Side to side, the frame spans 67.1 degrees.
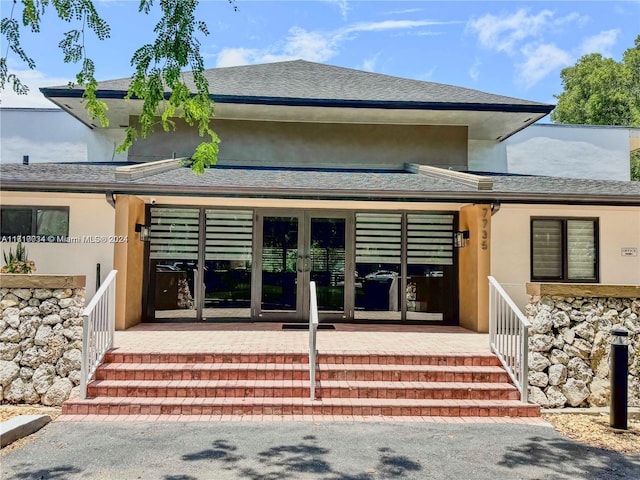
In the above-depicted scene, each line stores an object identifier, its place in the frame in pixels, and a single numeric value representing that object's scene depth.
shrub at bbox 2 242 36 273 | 7.81
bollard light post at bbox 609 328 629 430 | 5.55
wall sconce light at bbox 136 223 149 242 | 9.66
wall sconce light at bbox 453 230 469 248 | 9.97
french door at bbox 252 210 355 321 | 10.12
